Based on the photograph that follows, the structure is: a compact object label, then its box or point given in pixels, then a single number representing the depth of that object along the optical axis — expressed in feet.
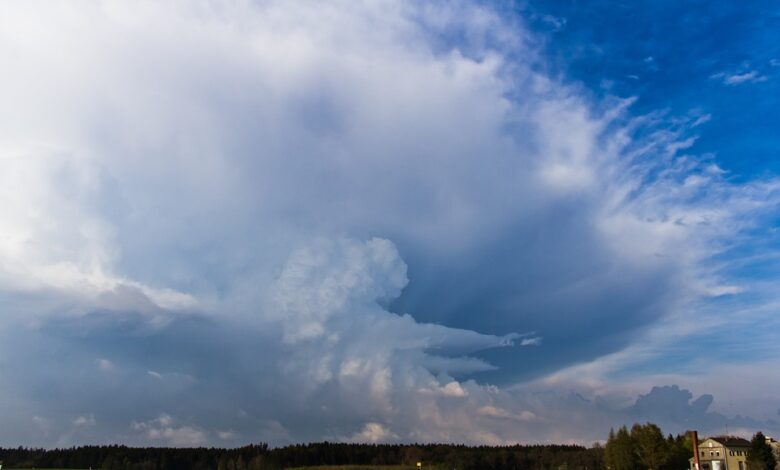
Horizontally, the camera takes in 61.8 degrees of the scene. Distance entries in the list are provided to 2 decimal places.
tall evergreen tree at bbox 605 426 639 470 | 608.19
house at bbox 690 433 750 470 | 352.16
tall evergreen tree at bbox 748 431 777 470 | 569.18
